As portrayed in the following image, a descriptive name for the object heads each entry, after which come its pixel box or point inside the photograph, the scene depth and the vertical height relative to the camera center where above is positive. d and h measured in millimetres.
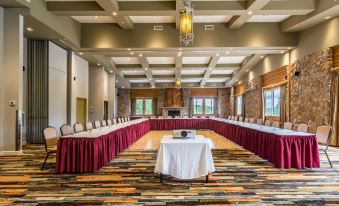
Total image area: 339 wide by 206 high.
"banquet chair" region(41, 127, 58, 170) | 5613 -569
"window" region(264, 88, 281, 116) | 14120 +245
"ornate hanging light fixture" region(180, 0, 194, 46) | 5406 +1553
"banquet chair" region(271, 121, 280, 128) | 8270 -477
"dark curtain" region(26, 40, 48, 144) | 10344 +742
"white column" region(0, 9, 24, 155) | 7684 +836
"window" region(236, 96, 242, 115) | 21609 +138
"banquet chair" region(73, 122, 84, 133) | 6795 -459
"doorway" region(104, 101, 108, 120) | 18291 -156
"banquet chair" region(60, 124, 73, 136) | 5986 -452
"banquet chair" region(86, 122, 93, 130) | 7708 -465
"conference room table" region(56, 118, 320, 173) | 5383 -806
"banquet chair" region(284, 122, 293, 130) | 7400 -463
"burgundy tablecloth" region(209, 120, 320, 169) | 5727 -855
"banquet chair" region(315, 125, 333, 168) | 5793 -539
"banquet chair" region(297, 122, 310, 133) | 6782 -467
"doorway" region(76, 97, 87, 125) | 14196 -119
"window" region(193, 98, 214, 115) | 25344 +85
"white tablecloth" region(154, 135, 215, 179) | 4582 -787
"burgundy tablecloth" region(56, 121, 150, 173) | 5363 -843
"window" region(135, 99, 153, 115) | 25359 +103
